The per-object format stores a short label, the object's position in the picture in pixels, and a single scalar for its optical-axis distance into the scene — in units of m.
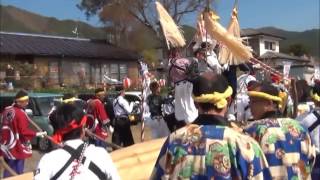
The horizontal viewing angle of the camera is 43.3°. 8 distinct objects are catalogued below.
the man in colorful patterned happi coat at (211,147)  2.27
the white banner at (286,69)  8.91
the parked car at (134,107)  9.45
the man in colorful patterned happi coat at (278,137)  2.71
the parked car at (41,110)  10.75
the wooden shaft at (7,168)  5.76
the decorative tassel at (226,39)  4.49
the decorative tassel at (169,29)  5.13
